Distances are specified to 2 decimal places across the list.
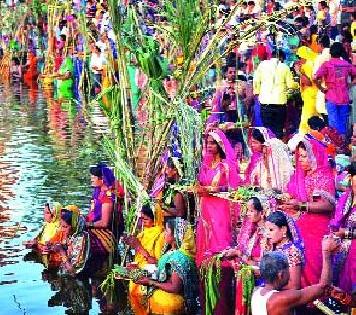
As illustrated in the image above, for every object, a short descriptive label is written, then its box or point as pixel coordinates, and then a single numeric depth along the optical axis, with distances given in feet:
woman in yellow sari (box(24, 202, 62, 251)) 36.88
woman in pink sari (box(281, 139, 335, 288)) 25.94
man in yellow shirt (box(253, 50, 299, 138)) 50.01
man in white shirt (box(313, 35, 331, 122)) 47.95
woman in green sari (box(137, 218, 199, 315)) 29.25
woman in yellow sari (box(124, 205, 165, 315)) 30.73
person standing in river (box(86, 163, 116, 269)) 34.71
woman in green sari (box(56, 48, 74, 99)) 92.07
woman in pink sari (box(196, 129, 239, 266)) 28.73
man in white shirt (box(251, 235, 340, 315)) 20.06
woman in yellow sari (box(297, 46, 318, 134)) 48.34
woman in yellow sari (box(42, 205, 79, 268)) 35.86
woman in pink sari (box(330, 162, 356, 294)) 24.97
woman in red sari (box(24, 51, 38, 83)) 106.52
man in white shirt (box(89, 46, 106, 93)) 84.27
